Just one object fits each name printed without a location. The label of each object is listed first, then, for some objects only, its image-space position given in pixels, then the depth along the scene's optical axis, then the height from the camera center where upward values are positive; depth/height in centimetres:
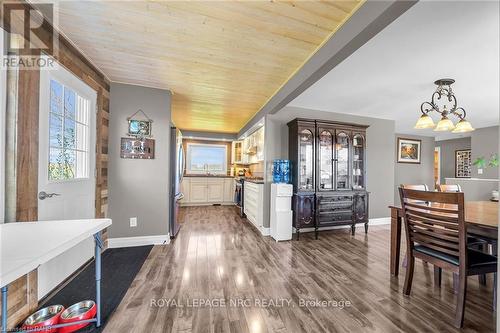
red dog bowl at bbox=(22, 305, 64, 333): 136 -109
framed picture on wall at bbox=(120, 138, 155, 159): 300 +27
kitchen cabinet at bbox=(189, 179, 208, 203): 630 -76
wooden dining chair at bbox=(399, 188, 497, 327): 150 -59
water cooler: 340 -76
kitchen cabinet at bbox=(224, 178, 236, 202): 662 -72
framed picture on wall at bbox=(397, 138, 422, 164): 571 +52
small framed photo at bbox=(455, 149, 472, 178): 623 +18
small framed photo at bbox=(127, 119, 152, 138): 302 +58
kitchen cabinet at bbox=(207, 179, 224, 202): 647 -75
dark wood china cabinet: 355 -13
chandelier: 253 +60
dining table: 151 -44
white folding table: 83 -40
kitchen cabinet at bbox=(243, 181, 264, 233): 384 -76
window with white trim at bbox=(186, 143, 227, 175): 683 +28
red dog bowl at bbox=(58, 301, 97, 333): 142 -109
